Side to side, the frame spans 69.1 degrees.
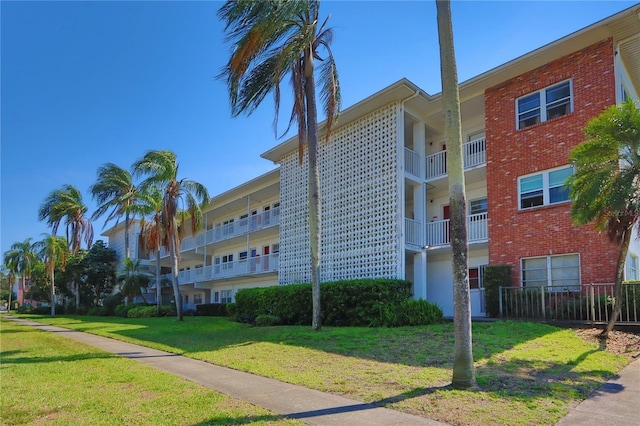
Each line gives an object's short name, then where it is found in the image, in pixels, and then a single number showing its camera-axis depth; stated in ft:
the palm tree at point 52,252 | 130.31
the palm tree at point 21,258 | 181.27
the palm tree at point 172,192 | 80.74
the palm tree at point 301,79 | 48.21
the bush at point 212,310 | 103.97
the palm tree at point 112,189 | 122.01
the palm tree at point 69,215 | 141.69
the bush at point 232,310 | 77.42
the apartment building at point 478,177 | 51.52
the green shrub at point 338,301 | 53.72
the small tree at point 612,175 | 35.22
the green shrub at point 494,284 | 53.42
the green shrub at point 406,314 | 51.42
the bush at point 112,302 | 119.24
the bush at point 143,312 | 95.45
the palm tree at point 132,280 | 113.50
